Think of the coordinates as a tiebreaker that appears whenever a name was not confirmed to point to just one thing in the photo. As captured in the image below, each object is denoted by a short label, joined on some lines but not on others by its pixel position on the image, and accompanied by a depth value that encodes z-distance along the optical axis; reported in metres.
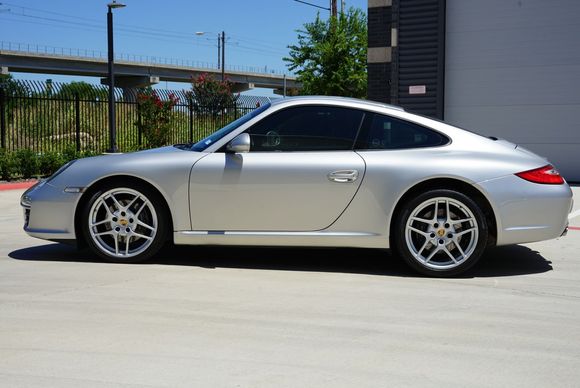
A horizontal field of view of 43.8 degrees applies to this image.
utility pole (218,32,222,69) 92.81
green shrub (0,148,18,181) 16.08
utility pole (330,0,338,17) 40.27
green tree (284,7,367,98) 33.06
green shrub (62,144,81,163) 18.53
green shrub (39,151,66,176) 17.58
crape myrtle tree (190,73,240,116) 43.66
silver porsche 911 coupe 5.65
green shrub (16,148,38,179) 16.73
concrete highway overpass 71.81
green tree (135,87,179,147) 22.23
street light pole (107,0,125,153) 20.56
